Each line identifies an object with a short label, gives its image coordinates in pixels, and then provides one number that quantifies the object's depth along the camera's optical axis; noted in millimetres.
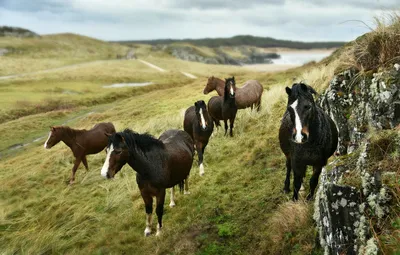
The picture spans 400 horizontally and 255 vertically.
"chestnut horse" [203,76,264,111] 15547
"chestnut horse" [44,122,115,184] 13664
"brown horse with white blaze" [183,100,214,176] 10281
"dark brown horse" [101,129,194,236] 6801
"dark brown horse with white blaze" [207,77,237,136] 13266
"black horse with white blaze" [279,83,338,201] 5152
